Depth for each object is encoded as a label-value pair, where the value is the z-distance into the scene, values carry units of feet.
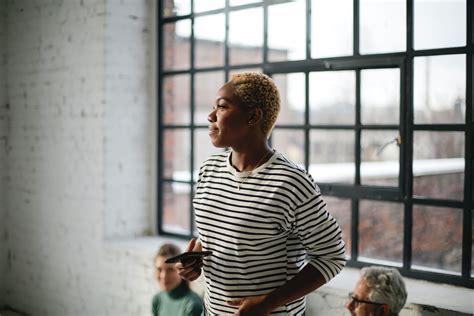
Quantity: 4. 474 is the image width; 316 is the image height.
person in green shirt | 10.02
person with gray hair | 7.05
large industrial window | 8.82
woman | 6.55
